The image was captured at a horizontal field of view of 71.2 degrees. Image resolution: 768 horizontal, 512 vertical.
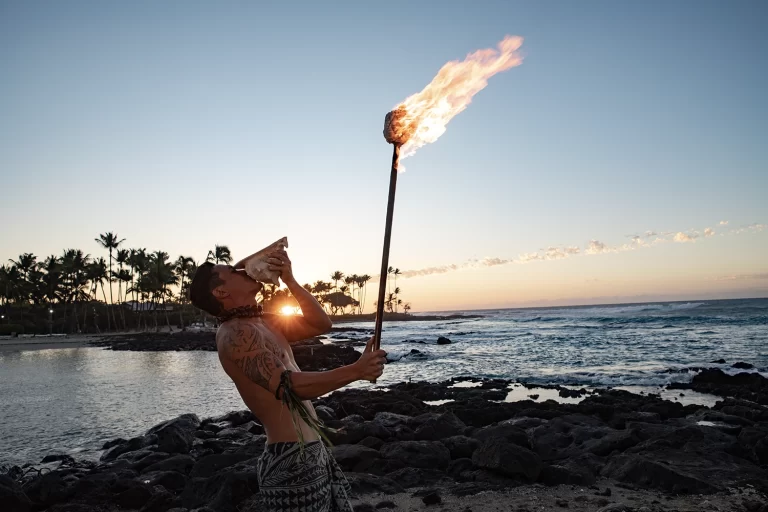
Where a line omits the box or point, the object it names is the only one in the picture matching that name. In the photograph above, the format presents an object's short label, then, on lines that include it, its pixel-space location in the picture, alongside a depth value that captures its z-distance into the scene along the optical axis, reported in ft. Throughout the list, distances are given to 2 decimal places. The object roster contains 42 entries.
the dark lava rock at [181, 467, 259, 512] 22.20
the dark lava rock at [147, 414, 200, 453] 34.55
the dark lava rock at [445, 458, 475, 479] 25.99
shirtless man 9.45
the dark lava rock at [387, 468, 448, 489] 25.16
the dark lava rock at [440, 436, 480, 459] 29.21
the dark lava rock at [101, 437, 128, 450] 36.50
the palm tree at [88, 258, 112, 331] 261.24
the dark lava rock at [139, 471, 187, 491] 26.84
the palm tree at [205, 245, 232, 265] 282.56
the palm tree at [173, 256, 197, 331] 290.15
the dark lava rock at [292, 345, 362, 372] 96.80
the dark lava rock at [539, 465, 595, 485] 24.13
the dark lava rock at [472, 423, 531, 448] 28.78
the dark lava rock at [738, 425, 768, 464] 27.27
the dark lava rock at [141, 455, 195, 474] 29.66
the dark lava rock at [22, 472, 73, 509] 24.27
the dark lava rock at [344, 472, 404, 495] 23.97
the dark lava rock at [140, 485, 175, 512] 23.17
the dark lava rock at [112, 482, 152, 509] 23.79
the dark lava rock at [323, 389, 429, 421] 44.98
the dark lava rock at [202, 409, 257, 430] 43.86
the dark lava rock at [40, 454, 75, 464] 33.37
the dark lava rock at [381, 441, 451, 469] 27.39
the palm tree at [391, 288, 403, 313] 549.95
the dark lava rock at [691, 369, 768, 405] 50.31
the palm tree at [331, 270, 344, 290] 505.25
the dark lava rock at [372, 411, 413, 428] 37.56
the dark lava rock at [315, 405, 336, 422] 41.60
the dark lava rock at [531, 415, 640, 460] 30.09
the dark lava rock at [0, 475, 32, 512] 22.50
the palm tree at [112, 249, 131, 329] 263.29
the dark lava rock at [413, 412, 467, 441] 33.24
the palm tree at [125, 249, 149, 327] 272.31
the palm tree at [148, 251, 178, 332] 268.21
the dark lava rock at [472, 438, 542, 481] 24.40
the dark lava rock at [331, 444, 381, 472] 27.63
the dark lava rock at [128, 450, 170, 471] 30.41
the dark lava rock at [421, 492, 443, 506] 22.54
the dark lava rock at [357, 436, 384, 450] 31.24
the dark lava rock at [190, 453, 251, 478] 27.61
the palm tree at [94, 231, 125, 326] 252.42
